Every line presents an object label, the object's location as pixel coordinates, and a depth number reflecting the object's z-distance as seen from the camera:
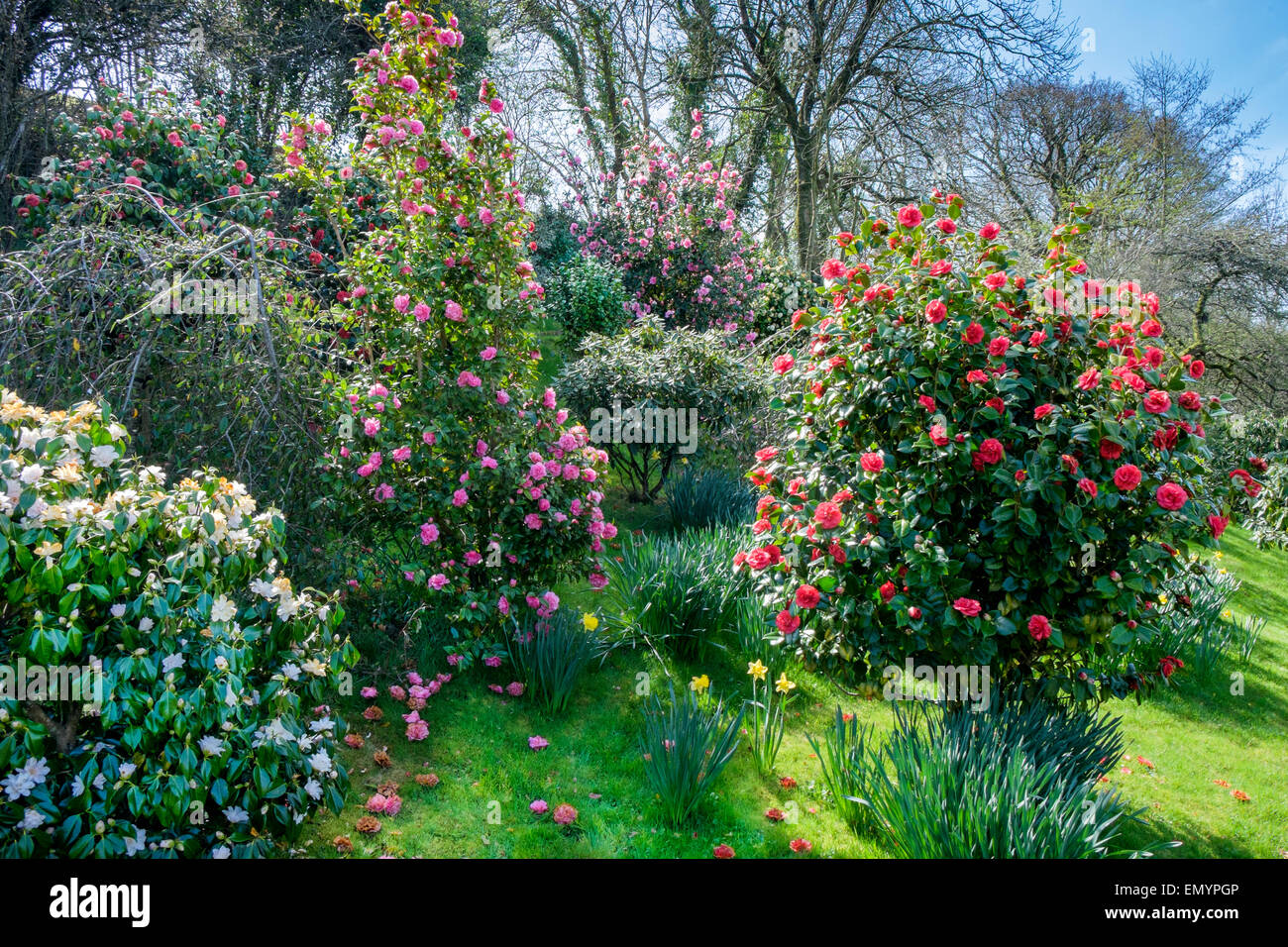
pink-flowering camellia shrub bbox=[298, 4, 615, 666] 4.03
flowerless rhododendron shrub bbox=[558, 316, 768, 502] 6.29
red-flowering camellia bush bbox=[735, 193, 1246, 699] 2.90
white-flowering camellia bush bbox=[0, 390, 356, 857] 2.04
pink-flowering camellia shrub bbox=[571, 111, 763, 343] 10.07
